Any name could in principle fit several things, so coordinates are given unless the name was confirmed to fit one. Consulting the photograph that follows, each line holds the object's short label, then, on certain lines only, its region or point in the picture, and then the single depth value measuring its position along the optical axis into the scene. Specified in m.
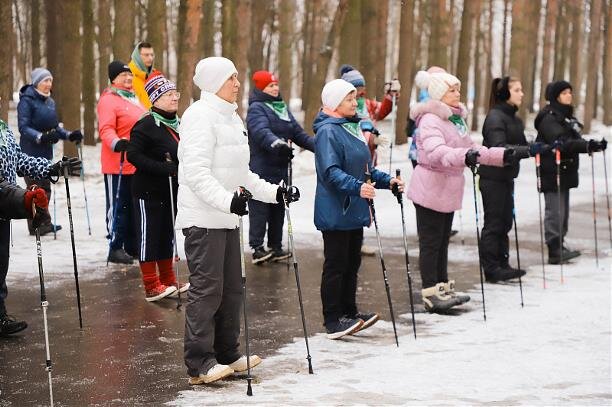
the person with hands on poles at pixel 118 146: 9.90
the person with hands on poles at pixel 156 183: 8.23
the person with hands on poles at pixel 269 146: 10.34
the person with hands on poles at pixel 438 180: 8.41
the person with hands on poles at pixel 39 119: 11.67
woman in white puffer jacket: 6.04
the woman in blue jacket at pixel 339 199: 7.44
